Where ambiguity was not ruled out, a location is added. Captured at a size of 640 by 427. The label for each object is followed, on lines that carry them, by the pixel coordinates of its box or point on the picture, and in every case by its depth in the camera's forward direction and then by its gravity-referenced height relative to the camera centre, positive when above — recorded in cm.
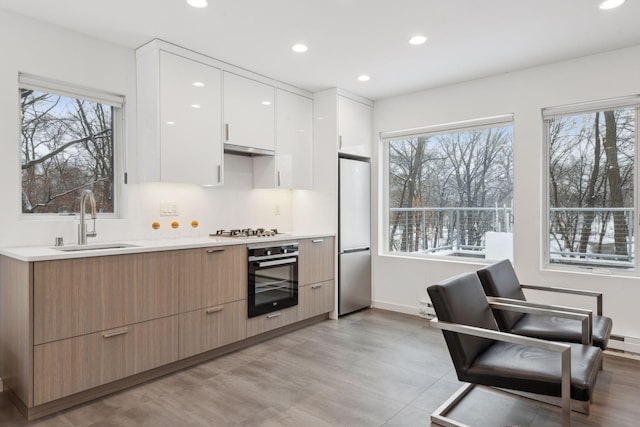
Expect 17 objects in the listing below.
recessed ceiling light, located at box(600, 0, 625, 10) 246 +135
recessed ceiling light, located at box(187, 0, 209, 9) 247 +139
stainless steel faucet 278 +5
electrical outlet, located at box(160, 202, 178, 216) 339 +9
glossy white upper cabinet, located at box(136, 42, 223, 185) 304 +84
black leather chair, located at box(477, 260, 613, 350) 248 -74
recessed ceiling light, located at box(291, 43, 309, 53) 314 +140
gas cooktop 362 -14
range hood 358 +67
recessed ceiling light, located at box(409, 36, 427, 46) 298 +138
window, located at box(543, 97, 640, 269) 330 +27
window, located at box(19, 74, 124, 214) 278 +58
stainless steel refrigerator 427 -22
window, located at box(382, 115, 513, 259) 392 +29
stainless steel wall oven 335 -54
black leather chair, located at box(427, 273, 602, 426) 180 -76
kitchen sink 263 -18
